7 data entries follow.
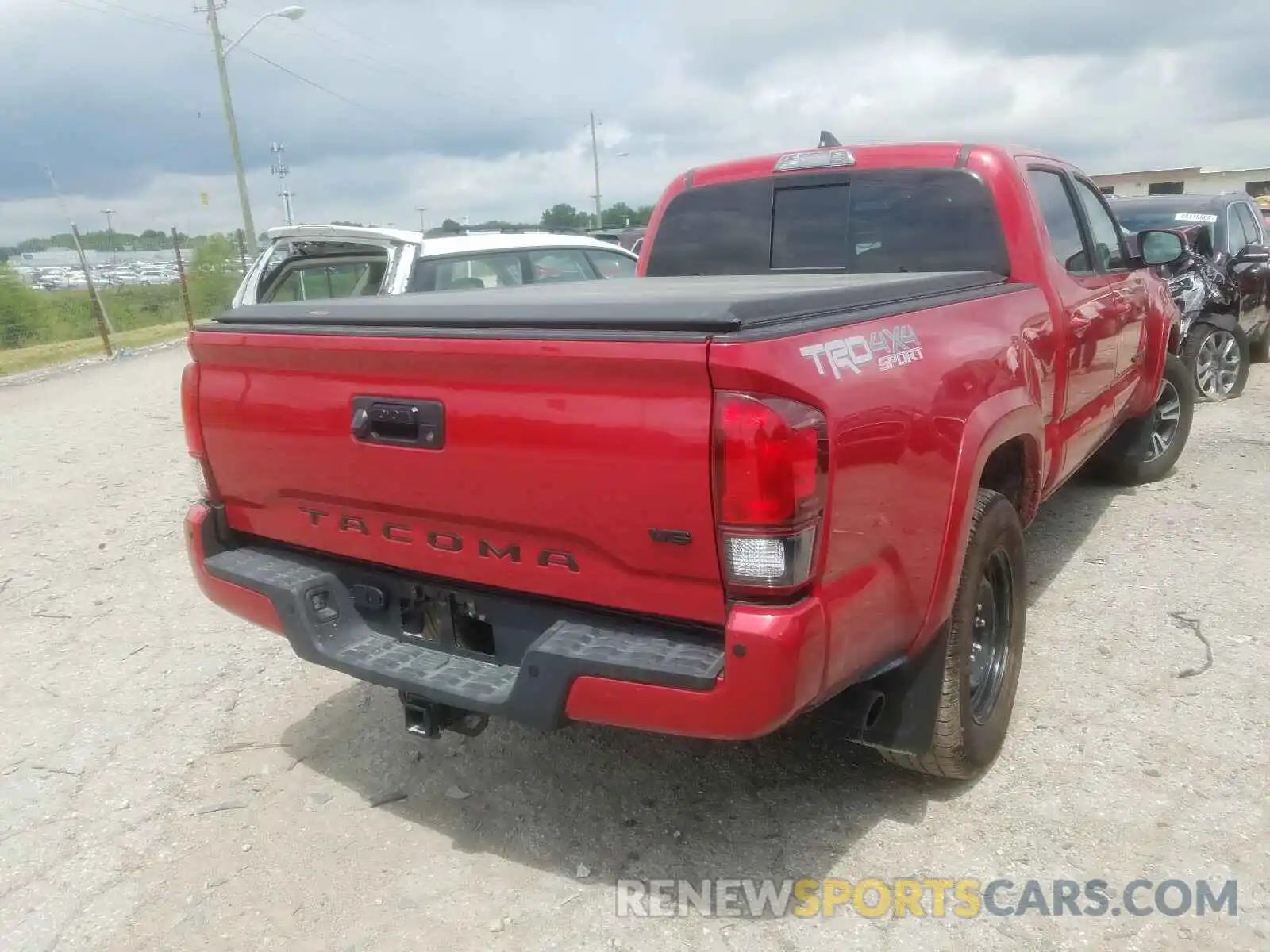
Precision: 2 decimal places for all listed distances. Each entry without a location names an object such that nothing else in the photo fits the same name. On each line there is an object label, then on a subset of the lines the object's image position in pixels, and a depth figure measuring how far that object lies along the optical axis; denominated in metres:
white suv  6.89
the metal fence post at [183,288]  19.45
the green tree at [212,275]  24.89
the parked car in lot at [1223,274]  8.23
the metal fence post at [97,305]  16.47
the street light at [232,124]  24.48
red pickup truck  2.18
